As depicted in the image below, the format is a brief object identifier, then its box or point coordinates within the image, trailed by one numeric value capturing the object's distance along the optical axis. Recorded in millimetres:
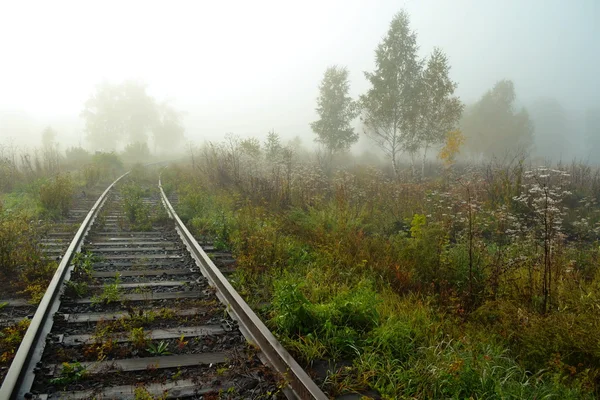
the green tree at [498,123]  49219
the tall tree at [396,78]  23391
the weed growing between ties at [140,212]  8202
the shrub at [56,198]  8805
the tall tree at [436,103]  23969
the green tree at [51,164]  14539
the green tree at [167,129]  58719
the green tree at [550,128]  90125
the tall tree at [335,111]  29031
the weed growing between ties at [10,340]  3018
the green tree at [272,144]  22106
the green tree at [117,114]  47844
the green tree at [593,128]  122250
